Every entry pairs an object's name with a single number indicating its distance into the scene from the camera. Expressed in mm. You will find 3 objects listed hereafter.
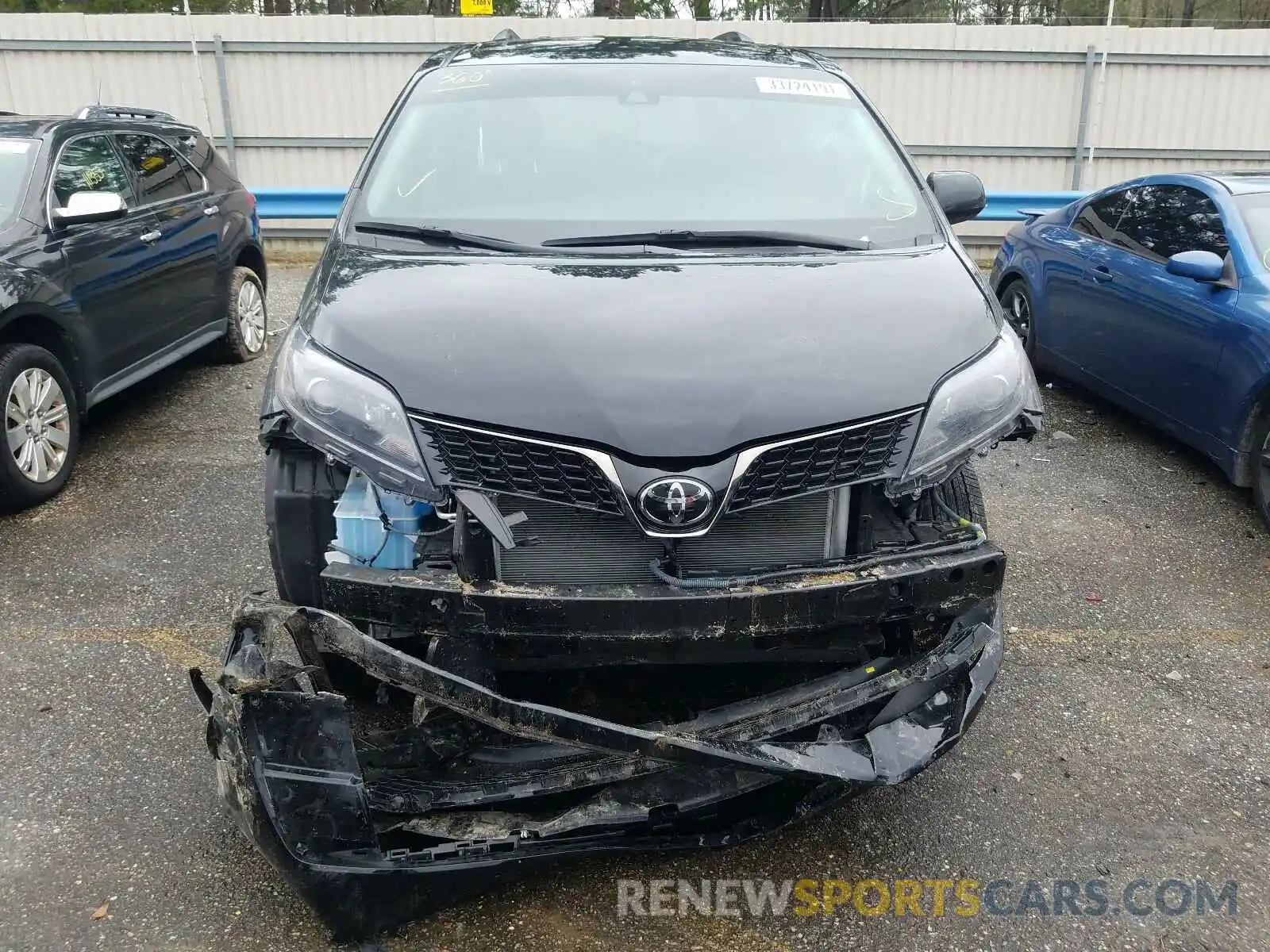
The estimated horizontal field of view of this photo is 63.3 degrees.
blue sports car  5043
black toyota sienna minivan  2217
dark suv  4832
